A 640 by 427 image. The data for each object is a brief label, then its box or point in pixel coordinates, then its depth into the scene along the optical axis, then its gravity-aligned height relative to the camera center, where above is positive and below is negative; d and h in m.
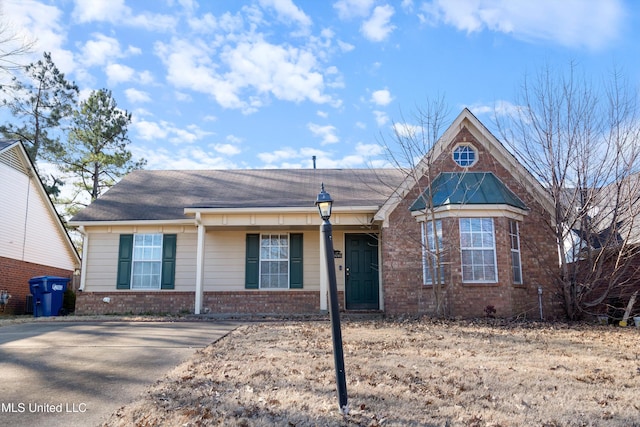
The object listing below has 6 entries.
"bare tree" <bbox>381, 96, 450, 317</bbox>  11.00 +1.35
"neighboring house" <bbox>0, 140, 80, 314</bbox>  15.59 +2.21
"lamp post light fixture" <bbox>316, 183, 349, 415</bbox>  4.21 -0.35
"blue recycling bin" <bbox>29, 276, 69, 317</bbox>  13.95 -0.16
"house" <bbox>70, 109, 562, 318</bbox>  11.48 +1.19
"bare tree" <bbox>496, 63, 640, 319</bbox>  10.81 +1.64
